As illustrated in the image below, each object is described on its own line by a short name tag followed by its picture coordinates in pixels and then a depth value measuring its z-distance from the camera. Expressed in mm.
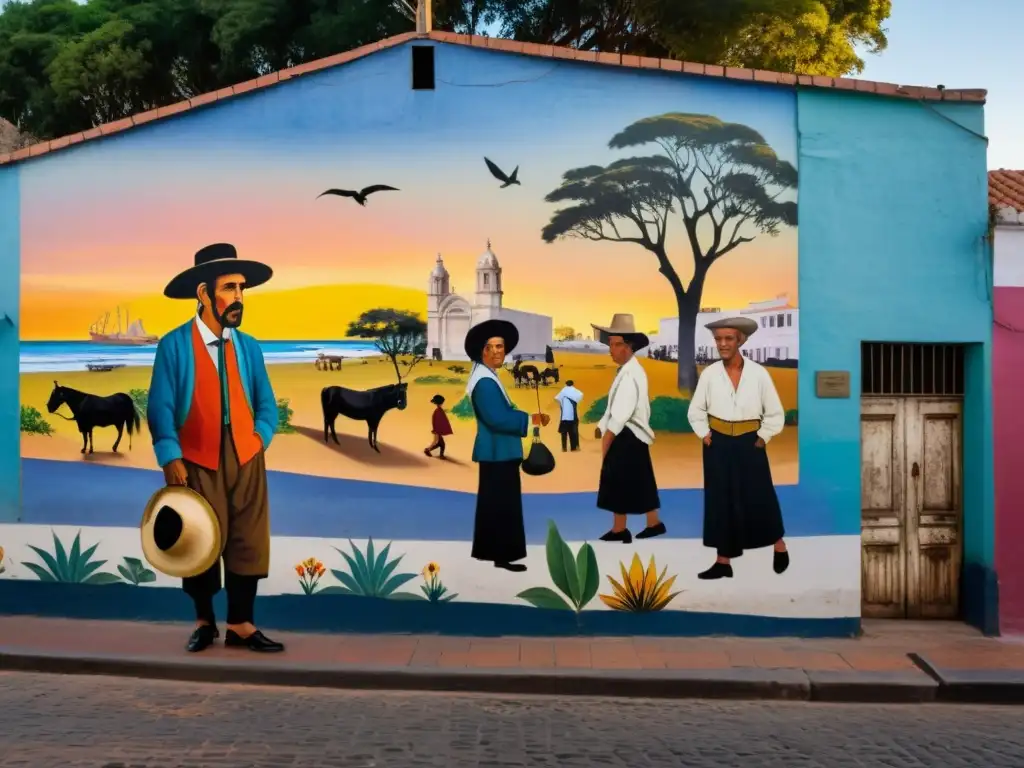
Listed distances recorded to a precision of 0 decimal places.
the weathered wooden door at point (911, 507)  8586
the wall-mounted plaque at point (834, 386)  8211
